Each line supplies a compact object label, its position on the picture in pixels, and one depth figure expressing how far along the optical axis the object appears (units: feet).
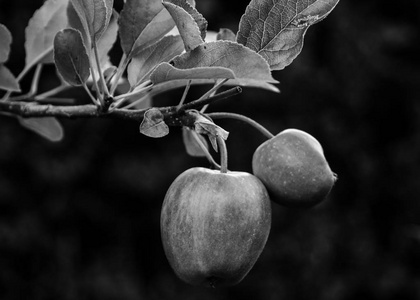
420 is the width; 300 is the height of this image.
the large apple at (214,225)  1.97
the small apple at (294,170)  2.05
